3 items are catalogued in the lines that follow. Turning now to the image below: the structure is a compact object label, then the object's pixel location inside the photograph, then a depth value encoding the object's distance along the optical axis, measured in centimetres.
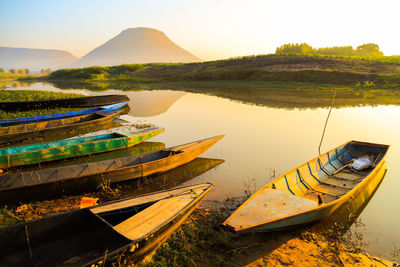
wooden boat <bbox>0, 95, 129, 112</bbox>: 1862
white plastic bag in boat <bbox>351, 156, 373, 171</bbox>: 904
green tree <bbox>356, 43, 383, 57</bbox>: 11371
